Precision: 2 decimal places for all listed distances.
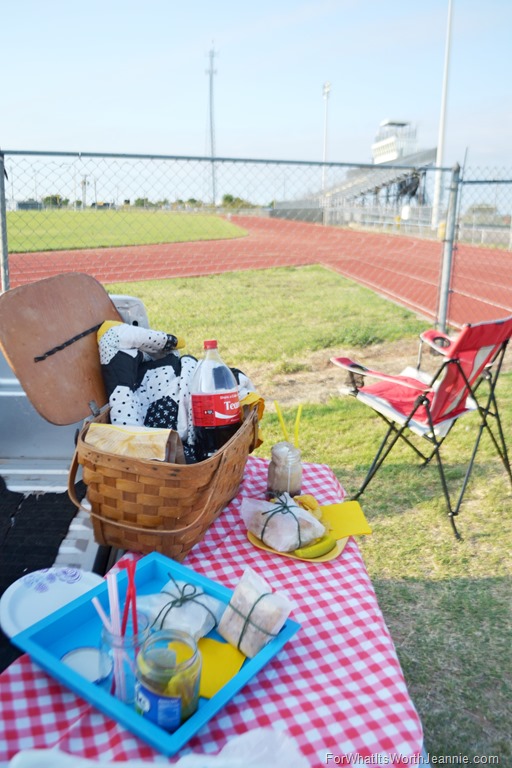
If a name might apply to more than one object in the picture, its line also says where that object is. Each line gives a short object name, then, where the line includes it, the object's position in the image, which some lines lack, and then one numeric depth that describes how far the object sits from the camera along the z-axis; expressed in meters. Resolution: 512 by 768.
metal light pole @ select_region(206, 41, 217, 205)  66.12
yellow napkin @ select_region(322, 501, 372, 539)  1.58
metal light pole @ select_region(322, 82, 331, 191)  47.88
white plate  1.21
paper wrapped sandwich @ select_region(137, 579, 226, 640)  1.13
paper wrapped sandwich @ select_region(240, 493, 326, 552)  1.49
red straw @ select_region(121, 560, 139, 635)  1.02
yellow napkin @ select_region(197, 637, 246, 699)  1.05
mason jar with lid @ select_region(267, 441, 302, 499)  1.74
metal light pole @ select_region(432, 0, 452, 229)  27.27
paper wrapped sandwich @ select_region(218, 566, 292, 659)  1.11
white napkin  0.82
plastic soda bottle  1.68
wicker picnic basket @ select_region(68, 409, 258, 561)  1.38
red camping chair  3.07
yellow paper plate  1.47
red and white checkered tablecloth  0.95
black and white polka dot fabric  1.86
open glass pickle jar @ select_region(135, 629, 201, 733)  0.91
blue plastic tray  0.92
